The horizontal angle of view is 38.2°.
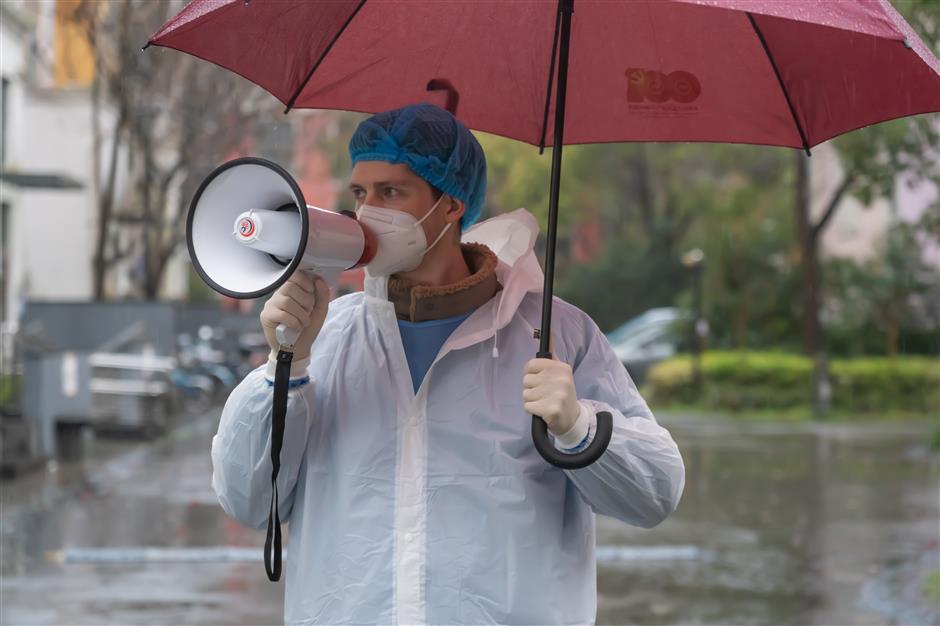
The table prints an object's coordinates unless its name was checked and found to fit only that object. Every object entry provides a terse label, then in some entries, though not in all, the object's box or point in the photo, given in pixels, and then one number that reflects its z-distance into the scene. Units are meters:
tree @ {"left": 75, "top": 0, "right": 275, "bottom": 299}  20.86
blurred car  27.79
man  2.65
